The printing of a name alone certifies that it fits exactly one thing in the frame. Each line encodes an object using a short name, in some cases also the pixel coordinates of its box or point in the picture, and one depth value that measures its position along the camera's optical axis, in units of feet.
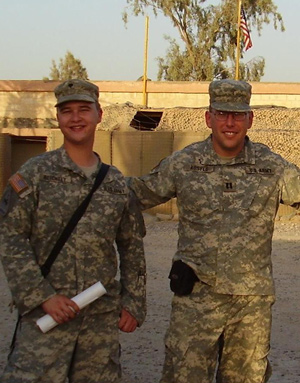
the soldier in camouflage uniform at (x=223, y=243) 11.33
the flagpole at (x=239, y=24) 74.55
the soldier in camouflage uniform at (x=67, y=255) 9.76
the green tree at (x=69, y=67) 158.71
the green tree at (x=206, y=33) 109.40
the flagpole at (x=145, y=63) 62.39
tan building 44.01
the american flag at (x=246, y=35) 73.51
